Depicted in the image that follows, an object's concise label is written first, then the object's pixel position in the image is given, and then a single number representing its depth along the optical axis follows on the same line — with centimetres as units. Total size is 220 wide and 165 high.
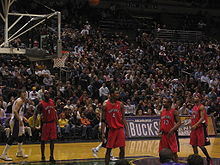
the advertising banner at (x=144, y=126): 1684
